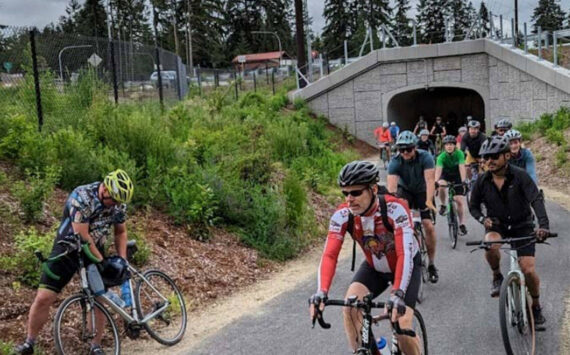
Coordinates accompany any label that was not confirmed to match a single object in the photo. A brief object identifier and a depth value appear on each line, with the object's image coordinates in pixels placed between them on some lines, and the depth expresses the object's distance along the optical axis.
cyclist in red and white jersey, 4.39
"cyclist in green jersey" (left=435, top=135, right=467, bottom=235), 11.38
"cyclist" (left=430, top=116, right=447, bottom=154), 26.53
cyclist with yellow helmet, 5.93
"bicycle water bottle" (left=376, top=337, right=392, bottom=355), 4.18
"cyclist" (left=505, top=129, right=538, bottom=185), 8.82
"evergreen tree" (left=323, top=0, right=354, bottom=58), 89.69
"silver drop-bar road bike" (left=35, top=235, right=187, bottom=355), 5.97
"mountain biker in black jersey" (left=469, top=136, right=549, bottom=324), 6.19
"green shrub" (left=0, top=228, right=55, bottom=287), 7.32
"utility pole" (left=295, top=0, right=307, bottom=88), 34.97
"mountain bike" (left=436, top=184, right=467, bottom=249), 11.11
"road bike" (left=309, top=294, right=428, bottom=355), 4.02
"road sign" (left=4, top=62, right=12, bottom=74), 11.48
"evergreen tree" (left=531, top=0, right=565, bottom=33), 76.77
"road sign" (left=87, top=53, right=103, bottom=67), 13.71
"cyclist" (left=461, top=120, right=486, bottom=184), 12.07
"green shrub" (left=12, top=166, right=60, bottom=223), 8.52
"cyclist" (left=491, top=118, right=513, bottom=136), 10.73
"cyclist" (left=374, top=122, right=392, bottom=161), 24.88
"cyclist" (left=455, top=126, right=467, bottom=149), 15.07
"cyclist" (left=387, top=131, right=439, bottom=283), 8.70
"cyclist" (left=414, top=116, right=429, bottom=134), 26.87
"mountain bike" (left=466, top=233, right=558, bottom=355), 5.28
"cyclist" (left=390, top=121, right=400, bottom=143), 25.41
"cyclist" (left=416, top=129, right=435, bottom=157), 16.58
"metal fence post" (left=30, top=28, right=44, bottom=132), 11.48
